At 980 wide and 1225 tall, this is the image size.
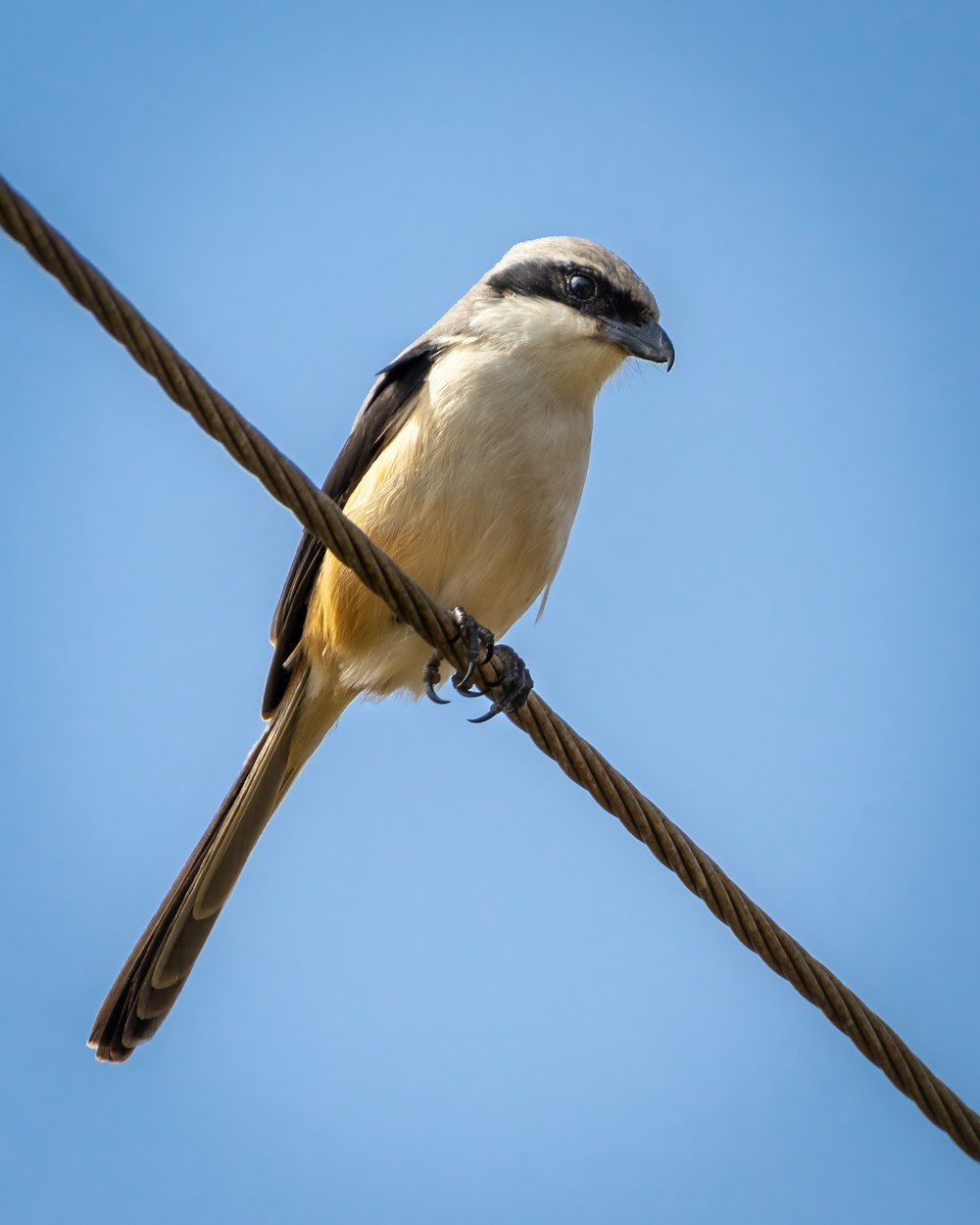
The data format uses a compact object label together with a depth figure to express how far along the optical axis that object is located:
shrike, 8.59
